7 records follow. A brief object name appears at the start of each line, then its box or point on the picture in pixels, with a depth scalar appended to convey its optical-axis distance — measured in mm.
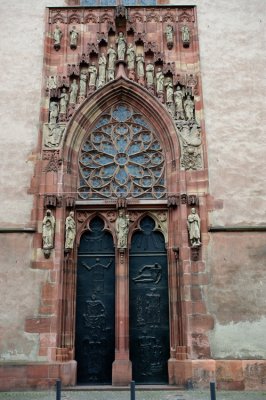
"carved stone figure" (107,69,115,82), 13328
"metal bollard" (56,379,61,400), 6995
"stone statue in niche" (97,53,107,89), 13305
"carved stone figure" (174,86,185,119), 12914
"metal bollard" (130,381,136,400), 6782
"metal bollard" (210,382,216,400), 6608
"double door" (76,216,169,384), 11336
